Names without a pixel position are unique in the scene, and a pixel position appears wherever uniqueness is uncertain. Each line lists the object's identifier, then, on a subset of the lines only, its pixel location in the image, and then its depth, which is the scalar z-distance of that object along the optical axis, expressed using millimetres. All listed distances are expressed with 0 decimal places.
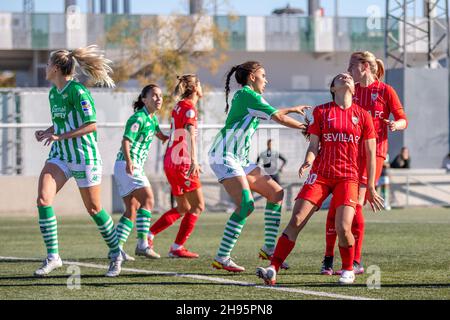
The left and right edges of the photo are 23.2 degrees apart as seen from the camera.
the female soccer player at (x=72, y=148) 10273
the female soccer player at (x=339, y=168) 9305
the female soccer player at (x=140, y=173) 12328
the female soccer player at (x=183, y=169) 12289
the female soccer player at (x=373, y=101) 10398
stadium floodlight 33062
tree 39750
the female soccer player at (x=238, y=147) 10523
